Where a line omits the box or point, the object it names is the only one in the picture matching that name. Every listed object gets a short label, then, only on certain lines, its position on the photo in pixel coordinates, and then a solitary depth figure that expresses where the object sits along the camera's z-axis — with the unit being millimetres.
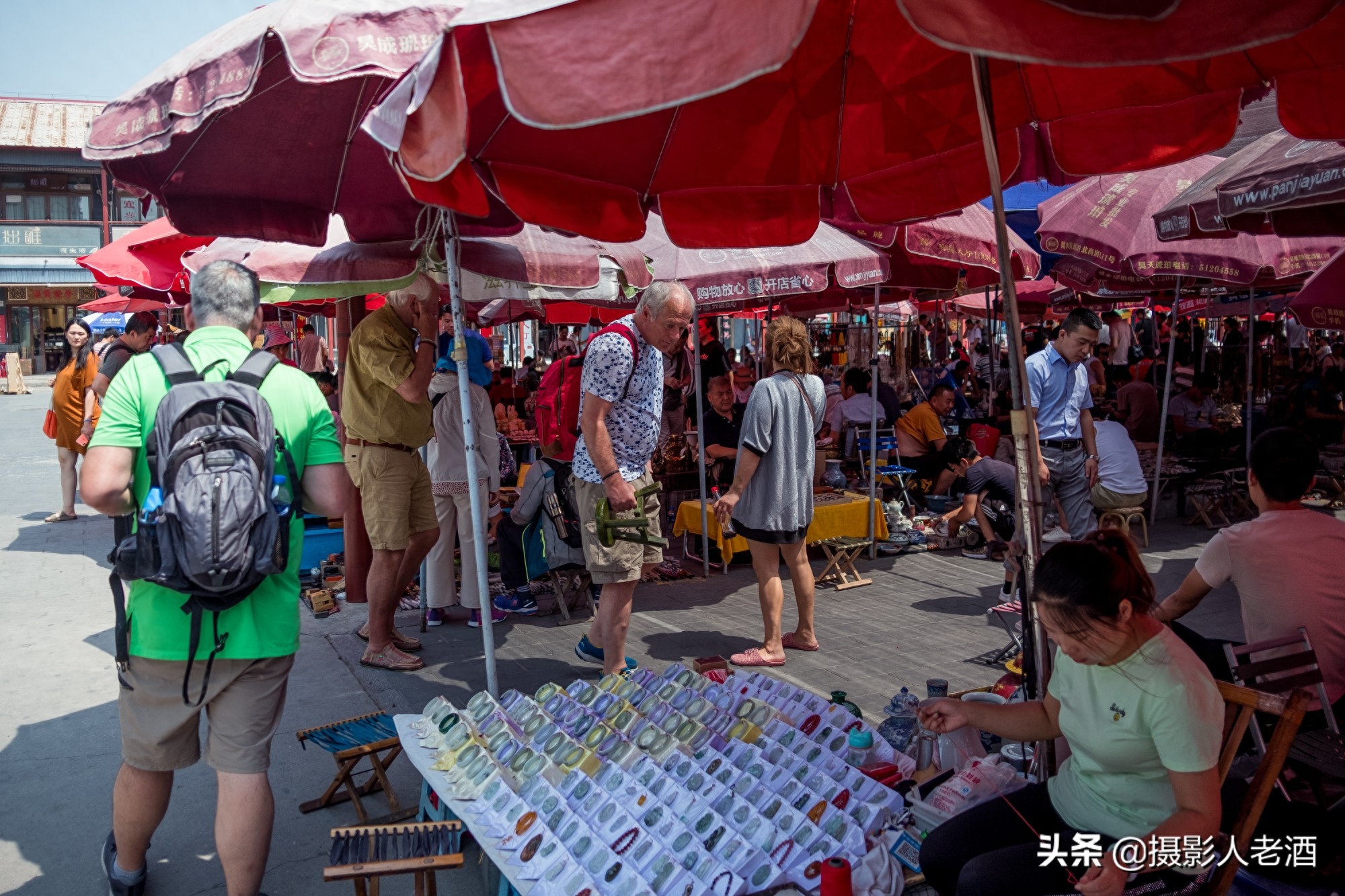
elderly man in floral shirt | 4227
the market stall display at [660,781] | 2568
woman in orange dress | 8875
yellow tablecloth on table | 7586
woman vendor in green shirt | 2094
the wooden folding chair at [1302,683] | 2818
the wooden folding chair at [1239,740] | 2168
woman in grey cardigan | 5137
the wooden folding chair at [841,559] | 7168
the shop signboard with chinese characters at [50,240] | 35938
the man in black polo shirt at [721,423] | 8281
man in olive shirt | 4770
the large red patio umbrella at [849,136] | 2945
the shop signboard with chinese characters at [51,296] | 38094
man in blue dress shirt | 6156
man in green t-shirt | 2648
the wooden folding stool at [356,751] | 3471
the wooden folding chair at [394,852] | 2578
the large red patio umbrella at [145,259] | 7168
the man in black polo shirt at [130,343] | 7465
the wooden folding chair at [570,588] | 6262
